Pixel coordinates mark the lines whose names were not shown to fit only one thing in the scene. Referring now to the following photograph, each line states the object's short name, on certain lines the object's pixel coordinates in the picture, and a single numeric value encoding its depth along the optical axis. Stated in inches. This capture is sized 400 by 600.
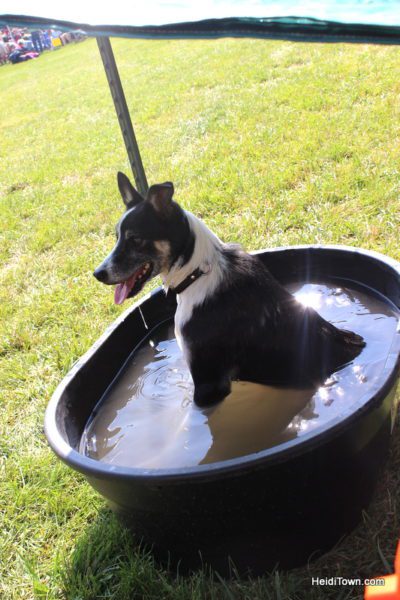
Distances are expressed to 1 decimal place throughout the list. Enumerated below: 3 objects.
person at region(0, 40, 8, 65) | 1150.3
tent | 61.9
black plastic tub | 79.2
